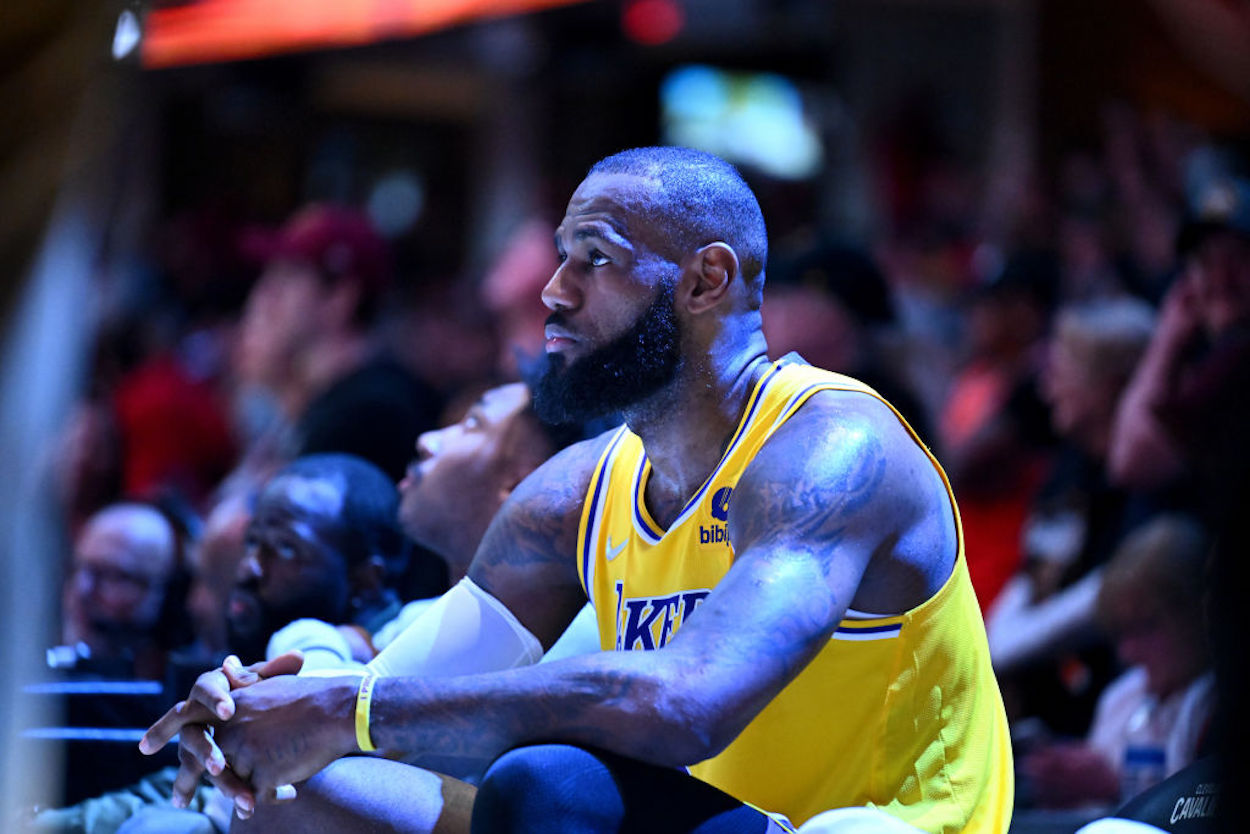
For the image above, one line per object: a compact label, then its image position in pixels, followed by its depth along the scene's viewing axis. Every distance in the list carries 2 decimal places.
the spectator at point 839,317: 8.96
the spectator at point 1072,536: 8.65
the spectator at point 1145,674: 7.24
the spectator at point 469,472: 6.48
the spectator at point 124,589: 7.58
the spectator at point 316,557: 6.24
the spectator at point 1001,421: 10.04
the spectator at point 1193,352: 7.99
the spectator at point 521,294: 10.39
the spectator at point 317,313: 10.08
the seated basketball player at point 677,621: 4.08
